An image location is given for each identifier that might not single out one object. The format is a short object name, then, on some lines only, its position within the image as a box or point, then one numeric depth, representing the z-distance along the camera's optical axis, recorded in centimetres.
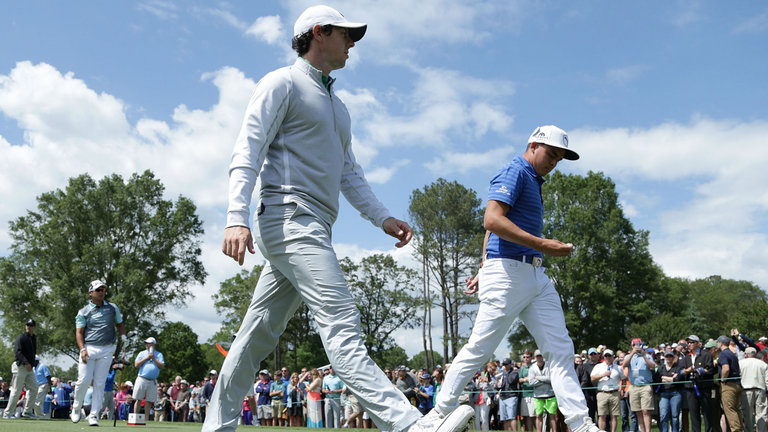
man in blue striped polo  518
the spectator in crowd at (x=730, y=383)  1462
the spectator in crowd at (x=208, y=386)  2460
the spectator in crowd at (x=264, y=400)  2484
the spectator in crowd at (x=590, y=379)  1738
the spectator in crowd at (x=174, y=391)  3203
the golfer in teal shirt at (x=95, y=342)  1037
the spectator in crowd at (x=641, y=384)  1592
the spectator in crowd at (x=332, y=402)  2261
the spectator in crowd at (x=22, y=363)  1531
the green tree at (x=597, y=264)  5316
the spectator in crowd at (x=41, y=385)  1814
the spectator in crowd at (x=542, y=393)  1675
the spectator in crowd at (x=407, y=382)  2008
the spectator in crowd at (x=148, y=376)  1742
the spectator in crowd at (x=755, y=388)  1418
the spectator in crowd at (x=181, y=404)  3178
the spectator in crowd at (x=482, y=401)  2052
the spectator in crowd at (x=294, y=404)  2464
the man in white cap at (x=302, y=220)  325
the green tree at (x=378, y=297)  6250
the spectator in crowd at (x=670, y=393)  1584
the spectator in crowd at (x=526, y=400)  1848
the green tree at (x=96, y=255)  4475
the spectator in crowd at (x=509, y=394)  1891
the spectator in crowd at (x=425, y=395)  2044
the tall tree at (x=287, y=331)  6162
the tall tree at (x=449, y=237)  5591
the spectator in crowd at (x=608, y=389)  1673
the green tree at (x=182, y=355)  6725
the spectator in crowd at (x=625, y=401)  1706
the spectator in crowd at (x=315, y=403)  2297
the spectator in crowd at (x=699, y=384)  1552
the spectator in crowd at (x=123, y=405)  2991
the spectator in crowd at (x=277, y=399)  2489
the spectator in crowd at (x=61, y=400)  2916
